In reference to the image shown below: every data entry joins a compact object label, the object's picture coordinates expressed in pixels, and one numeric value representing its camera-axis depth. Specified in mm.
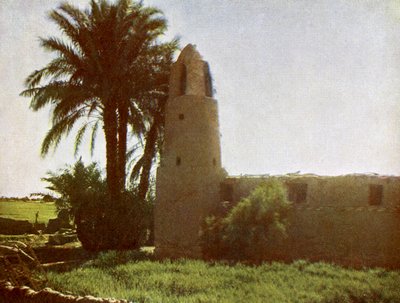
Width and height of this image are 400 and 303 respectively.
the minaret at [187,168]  18656
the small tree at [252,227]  16547
